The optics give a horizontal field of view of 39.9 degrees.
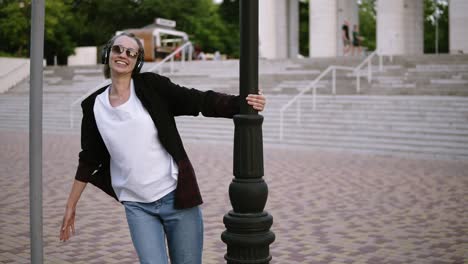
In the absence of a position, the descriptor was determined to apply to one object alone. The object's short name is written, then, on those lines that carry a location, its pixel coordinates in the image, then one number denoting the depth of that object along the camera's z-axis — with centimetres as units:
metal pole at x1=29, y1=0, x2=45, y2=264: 313
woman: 314
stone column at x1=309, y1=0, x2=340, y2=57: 3322
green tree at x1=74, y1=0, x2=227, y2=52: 5862
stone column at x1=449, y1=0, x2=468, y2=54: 2789
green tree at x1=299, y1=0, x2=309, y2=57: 6316
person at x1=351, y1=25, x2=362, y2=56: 3291
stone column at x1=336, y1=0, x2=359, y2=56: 3425
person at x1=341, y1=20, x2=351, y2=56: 3152
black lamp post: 325
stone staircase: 1559
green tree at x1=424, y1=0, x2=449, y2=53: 5962
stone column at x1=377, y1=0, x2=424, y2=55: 3014
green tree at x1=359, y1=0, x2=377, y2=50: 6840
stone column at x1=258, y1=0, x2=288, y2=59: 3569
